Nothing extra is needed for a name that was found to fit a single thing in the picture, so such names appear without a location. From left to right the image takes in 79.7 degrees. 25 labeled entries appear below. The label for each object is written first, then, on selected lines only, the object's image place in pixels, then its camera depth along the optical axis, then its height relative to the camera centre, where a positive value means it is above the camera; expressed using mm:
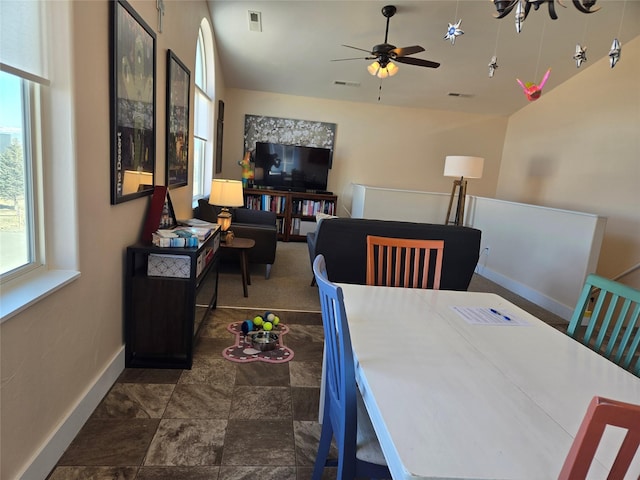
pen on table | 1593 -510
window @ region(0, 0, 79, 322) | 1268 -11
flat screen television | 6281 +139
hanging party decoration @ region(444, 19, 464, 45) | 2199 +892
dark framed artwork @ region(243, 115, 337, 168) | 6410 +711
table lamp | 3418 -234
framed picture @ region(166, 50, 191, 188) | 2762 +341
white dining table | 784 -523
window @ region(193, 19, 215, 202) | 4510 +650
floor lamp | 5094 +266
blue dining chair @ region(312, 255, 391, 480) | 1075 -668
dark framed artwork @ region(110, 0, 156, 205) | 1813 +300
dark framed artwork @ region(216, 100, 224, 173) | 5610 +529
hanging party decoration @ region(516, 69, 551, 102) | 3623 +980
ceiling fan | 3834 +1290
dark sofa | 3037 -481
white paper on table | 1538 -510
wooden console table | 2176 -804
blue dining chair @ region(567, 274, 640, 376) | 1441 -460
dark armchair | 4008 -646
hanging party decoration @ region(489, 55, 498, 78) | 2533 +824
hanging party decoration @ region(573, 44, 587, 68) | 2207 +829
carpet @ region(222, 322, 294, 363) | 2457 -1179
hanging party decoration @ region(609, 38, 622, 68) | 2074 +806
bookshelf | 6121 -506
